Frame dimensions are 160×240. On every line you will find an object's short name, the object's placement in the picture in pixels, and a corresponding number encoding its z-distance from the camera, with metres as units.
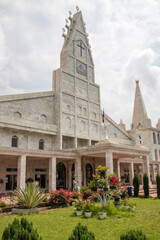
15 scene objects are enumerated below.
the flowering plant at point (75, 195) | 15.98
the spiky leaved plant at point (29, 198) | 12.41
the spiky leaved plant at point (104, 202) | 11.87
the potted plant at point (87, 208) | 10.79
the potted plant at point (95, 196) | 12.10
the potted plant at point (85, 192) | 14.68
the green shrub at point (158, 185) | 18.32
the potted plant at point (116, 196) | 12.59
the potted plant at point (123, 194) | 13.92
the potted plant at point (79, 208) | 11.28
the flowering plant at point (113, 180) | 13.38
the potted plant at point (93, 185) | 14.44
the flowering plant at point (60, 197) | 14.32
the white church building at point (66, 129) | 23.06
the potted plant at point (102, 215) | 10.25
